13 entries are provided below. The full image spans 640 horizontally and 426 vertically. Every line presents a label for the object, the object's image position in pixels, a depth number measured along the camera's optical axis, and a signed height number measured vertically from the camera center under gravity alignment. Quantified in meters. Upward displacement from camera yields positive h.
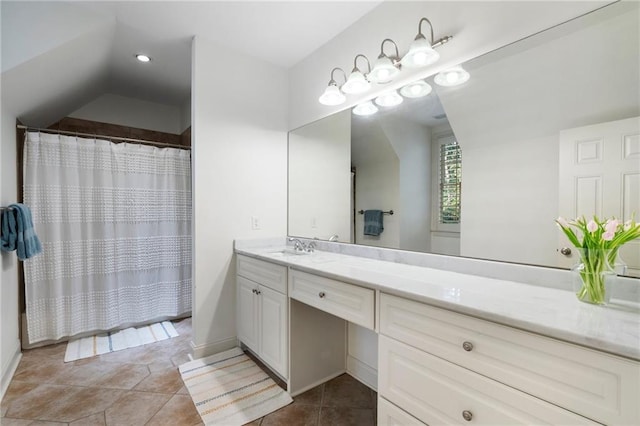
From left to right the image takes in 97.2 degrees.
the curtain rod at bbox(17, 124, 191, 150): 2.30 +0.65
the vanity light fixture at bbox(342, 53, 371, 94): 1.86 +0.84
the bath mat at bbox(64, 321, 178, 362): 2.30 -1.19
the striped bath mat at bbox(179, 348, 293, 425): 1.62 -1.19
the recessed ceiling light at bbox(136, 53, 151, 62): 2.47 +1.33
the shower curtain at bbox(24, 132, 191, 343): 2.37 -0.25
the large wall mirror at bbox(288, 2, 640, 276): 1.04 +0.28
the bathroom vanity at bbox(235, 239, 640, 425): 0.70 -0.43
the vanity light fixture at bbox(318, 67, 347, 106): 2.02 +0.81
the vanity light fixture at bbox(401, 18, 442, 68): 1.46 +0.82
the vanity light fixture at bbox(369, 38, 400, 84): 1.66 +0.83
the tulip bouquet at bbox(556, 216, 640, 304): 0.88 -0.14
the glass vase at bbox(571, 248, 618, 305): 0.91 -0.22
